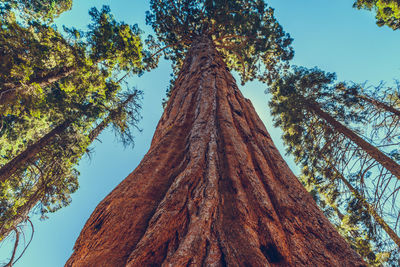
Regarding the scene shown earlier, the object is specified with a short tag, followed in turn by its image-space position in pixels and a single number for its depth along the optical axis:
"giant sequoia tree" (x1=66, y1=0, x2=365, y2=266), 1.04
